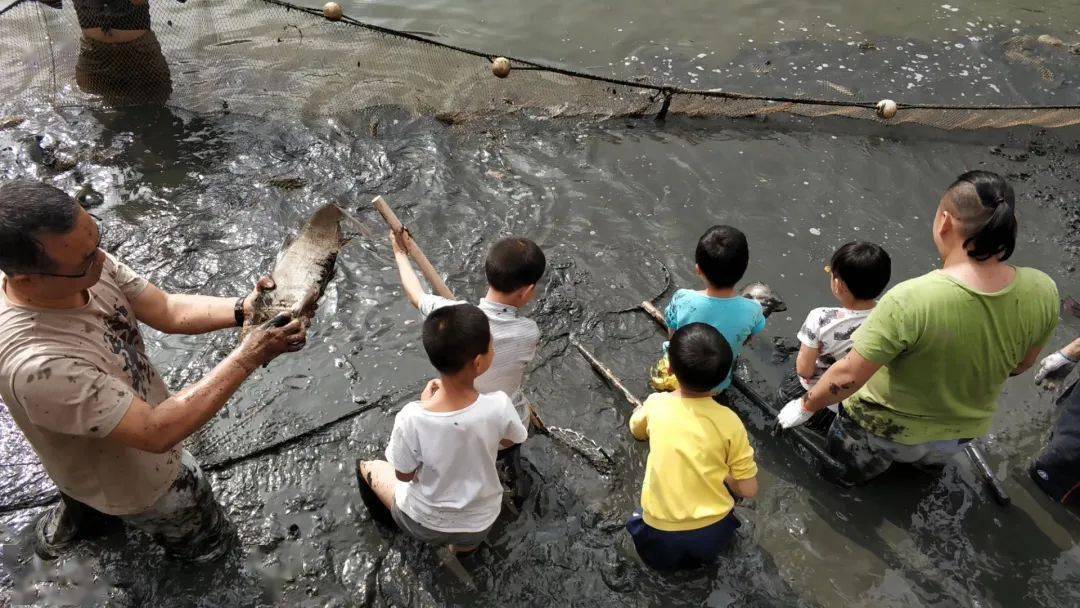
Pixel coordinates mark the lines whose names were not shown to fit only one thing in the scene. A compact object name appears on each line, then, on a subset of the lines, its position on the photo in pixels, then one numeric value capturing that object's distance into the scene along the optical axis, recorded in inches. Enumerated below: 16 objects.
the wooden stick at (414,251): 129.1
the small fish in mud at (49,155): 214.7
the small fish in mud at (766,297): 171.5
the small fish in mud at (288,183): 214.2
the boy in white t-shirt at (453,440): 97.1
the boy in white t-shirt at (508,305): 115.1
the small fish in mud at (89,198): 201.8
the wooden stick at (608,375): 155.9
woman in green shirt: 103.2
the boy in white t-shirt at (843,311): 130.8
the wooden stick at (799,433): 140.4
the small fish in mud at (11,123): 231.3
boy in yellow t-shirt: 104.9
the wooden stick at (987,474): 139.2
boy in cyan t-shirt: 132.3
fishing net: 242.2
